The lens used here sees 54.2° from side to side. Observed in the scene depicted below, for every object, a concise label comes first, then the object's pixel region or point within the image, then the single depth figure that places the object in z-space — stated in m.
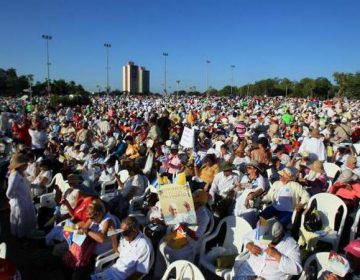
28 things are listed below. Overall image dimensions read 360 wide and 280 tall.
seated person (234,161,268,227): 5.07
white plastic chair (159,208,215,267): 4.14
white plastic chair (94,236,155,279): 3.89
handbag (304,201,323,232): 4.69
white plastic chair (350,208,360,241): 4.54
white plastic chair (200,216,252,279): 4.20
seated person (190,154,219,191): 6.73
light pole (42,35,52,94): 51.16
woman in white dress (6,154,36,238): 5.16
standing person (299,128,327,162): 7.93
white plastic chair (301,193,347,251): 4.64
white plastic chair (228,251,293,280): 3.73
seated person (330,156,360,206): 5.21
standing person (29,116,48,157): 9.40
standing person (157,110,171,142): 11.22
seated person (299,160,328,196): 6.04
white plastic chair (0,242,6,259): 3.52
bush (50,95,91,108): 33.22
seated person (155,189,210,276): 4.13
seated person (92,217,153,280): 3.67
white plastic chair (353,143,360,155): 9.23
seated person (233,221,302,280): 3.42
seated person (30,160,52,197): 6.60
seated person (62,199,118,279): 3.98
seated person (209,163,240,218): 5.83
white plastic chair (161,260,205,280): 3.08
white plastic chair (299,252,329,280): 3.31
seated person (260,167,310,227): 5.00
